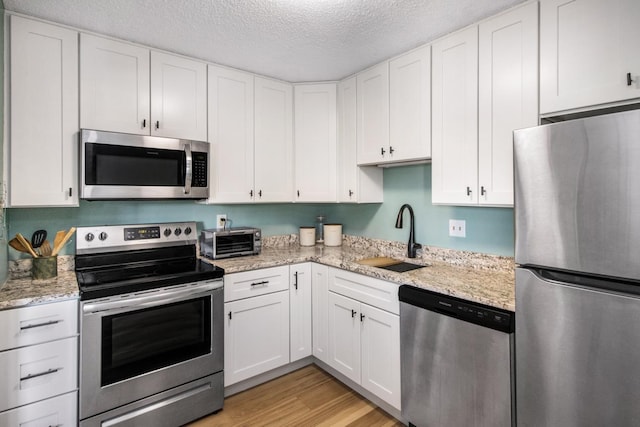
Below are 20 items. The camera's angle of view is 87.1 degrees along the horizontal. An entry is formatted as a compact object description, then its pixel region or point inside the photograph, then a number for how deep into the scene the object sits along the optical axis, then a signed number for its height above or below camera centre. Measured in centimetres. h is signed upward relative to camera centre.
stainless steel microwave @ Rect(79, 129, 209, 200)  199 +29
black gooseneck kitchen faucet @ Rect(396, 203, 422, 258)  254 -21
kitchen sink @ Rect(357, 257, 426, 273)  223 -36
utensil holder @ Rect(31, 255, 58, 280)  189 -31
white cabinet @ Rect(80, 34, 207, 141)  205 +80
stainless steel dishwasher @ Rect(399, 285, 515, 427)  148 -73
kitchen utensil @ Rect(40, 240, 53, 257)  196 -22
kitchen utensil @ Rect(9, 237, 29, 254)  186 -19
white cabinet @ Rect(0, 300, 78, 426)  155 -74
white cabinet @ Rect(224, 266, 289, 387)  226 -80
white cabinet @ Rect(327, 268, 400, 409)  201 -81
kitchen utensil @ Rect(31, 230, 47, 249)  201 -15
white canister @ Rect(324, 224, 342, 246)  315 -20
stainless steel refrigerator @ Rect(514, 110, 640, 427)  106 -21
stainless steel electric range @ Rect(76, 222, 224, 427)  174 -68
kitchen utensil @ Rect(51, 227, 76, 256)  194 -19
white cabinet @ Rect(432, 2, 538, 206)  172 +61
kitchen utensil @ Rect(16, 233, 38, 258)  185 -17
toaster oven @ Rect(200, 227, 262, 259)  250 -23
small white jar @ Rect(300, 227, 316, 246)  318 -22
